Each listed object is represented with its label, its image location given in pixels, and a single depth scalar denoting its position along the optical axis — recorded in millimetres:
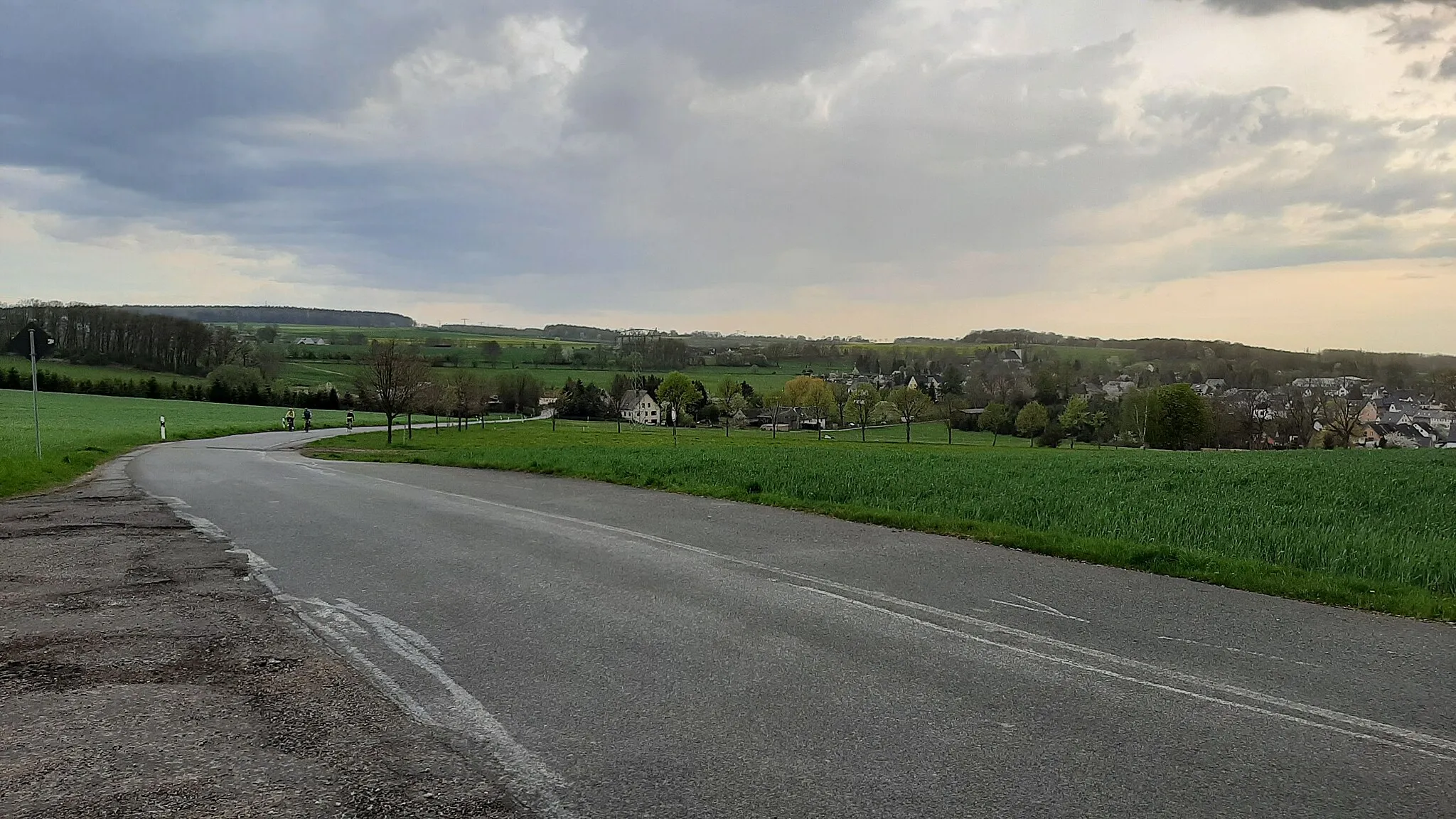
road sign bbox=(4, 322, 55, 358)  24691
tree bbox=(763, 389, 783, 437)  112250
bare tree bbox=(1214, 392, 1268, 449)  78188
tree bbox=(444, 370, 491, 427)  77000
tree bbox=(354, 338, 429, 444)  54781
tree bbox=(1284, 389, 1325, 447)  74375
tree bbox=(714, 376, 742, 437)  111875
